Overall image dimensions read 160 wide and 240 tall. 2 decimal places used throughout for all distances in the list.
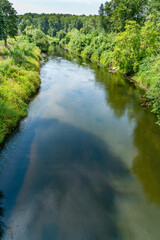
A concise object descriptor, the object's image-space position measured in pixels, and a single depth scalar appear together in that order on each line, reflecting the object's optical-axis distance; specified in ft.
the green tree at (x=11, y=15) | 97.07
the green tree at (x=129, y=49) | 102.89
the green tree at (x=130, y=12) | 153.99
